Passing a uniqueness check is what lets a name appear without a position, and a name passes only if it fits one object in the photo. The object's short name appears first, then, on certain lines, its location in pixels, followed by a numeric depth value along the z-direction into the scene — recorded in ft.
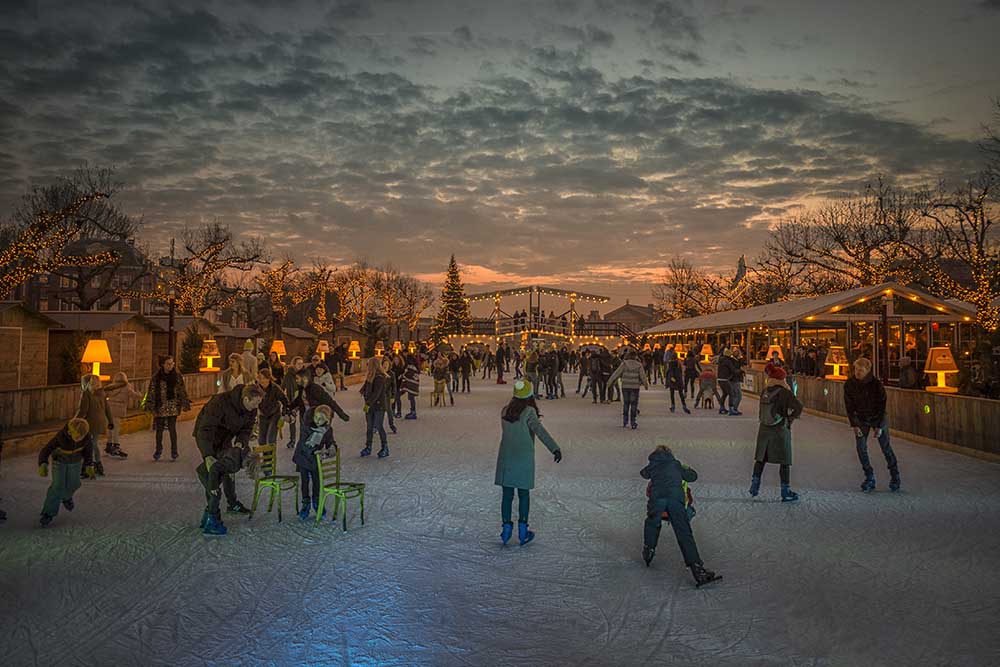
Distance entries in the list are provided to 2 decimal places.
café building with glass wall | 74.84
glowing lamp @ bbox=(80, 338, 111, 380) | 38.96
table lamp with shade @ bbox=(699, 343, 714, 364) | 89.14
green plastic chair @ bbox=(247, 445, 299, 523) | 21.83
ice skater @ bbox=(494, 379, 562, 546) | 19.02
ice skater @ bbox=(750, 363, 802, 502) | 24.04
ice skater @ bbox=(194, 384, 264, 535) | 20.07
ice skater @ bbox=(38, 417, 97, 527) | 21.17
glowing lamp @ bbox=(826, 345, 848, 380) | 62.03
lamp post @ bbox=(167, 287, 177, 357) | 56.75
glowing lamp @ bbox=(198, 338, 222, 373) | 69.21
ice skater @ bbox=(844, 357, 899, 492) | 25.64
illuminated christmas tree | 215.51
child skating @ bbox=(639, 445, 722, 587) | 15.90
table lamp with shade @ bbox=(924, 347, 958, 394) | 46.26
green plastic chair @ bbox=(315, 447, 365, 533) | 21.01
